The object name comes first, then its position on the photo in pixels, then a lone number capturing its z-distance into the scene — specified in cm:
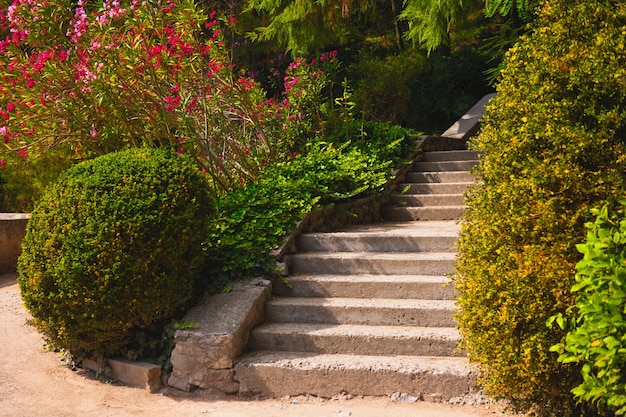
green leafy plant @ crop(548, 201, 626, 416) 301
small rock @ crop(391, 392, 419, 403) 451
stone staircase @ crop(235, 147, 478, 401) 462
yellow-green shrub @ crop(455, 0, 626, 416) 380
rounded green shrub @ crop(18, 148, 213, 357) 479
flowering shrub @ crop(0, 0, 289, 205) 661
